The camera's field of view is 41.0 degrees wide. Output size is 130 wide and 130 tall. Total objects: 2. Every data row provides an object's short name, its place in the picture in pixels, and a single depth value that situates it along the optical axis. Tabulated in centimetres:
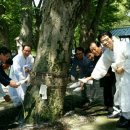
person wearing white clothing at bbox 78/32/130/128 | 294
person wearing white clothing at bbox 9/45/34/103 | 423
